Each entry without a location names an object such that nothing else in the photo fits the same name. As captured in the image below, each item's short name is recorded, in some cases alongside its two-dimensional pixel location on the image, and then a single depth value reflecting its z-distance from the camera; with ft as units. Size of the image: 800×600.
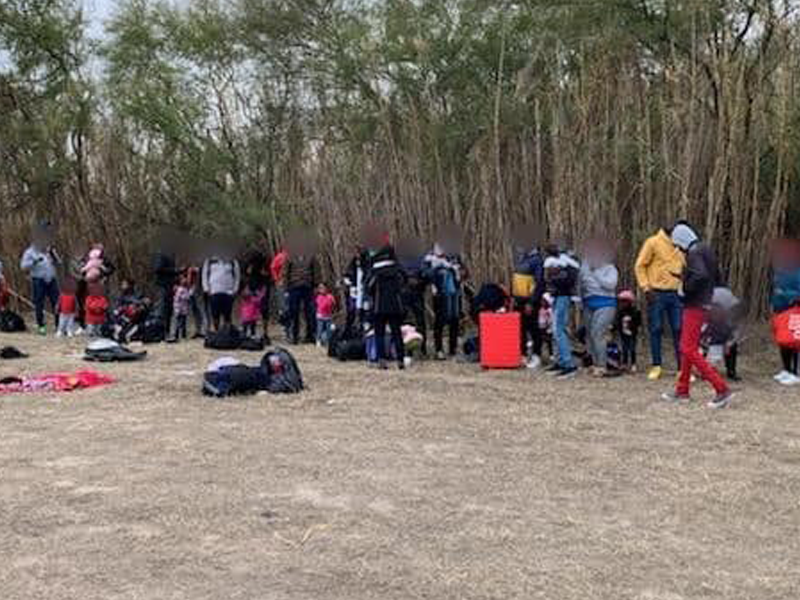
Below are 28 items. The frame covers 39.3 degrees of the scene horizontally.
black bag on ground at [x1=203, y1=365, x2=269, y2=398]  35.14
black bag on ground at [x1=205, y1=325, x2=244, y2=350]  50.01
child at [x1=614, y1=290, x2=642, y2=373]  41.88
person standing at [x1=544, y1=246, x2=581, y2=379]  40.50
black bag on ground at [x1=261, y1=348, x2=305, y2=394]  35.86
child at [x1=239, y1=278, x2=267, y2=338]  53.98
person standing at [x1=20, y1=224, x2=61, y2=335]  59.11
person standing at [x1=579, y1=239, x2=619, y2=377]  40.22
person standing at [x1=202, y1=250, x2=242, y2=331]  53.36
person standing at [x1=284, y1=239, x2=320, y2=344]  52.47
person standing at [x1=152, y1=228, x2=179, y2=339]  55.88
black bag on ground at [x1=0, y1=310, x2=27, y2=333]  59.52
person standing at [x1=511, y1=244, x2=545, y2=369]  43.01
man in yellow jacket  39.40
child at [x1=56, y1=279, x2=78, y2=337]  56.18
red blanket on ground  36.94
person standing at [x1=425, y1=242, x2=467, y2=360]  44.93
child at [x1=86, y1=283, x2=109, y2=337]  55.16
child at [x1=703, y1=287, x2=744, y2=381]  38.70
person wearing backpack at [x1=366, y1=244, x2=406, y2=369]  41.16
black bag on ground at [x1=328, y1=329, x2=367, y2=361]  45.39
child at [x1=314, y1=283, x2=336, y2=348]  51.88
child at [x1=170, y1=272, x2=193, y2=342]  55.77
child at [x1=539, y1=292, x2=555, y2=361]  42.27
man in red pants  32.73
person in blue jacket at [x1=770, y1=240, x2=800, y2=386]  38.65
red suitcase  42.52
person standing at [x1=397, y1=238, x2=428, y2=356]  45.62
